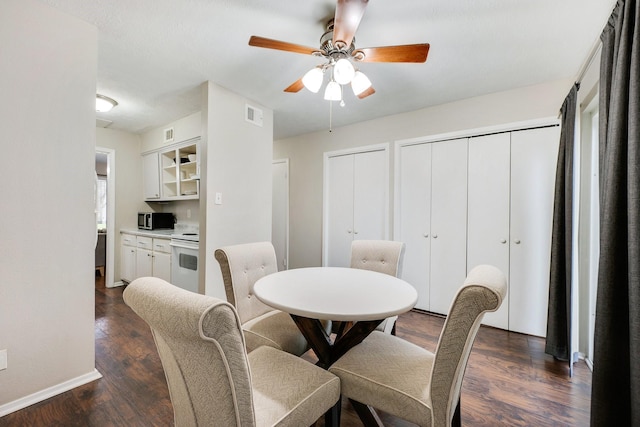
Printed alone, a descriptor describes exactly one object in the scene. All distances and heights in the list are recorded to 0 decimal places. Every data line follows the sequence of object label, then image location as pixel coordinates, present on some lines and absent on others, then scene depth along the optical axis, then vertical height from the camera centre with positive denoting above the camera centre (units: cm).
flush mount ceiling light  294 +109
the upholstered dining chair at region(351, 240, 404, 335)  220 -37
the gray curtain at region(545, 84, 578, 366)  205 -27
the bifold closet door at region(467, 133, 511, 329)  275 +6
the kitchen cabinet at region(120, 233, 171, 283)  353 -67
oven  312 -61
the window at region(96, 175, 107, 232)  662 +16
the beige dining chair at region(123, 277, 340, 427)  70 -45
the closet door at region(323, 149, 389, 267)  355 +11
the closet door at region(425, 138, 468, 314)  299 -11
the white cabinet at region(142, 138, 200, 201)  386 +49
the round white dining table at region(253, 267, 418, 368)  121 -43
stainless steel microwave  412 -20
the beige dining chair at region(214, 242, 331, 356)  158 -61
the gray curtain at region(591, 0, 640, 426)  102 -11
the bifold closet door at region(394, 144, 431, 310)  320 -2
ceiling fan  138 +91
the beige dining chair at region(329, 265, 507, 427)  97 -67
